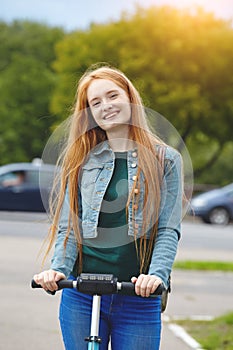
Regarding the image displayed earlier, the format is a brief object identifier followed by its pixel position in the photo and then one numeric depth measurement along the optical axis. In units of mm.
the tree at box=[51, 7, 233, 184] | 36281
